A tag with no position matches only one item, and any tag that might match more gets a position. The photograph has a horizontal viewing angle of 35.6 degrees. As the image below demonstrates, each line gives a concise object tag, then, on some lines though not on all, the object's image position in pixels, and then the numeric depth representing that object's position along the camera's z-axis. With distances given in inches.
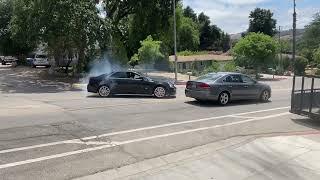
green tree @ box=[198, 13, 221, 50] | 4534.9
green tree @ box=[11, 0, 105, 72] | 1248.8
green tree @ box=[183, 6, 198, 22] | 4336.6
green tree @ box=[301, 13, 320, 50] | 3178.9
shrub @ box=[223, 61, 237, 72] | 2020.5
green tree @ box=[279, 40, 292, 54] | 3585.1
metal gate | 585.9
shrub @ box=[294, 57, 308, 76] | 2937.3
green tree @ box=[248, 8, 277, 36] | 4709.6
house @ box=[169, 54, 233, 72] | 2765.5
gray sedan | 783.7
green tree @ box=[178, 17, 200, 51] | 3353.8
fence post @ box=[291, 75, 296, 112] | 607.2
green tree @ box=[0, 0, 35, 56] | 2181.3
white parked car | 2016.5
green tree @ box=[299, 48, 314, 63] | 3301.7
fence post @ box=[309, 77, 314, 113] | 585.0
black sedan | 899.4
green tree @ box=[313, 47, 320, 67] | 2371.4
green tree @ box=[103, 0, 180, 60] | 1676.9
